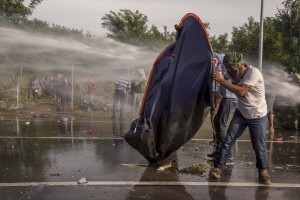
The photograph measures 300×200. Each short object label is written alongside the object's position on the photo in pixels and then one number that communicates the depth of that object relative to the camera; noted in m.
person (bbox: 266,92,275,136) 10.20
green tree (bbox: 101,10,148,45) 26.66
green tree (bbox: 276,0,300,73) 26.83
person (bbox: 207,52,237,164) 6.62
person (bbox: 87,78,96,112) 16.78
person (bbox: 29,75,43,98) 18.34
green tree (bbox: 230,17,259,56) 30.12
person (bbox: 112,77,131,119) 13.94
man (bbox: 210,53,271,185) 5.39
